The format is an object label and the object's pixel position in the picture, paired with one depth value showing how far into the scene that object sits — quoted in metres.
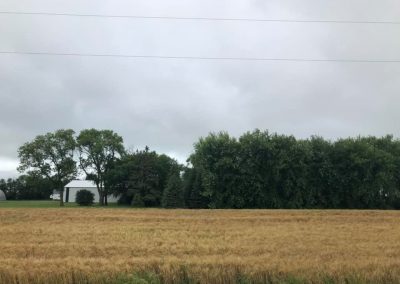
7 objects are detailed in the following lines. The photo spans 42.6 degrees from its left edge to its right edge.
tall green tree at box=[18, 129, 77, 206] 108.56
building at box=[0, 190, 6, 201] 149.38
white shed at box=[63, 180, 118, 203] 137.34
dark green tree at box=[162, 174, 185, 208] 75.19
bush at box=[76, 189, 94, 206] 101.06
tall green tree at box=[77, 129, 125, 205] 109.44
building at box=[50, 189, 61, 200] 157.68
